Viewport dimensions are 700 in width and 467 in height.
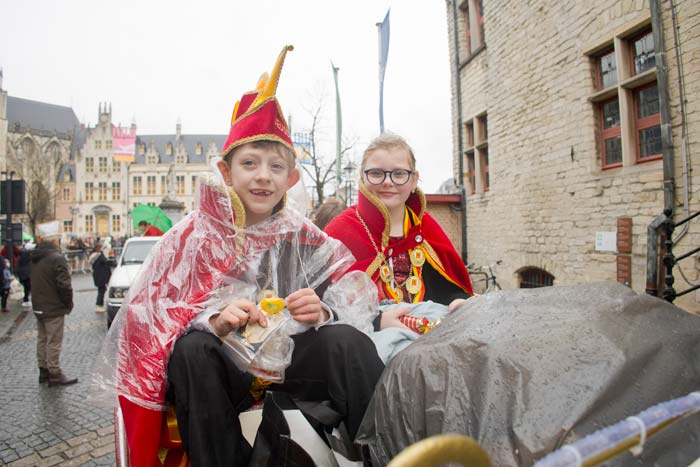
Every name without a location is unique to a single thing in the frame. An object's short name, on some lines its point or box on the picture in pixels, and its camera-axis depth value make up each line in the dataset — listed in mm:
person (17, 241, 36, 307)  10789
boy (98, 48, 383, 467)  1493
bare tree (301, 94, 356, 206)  20234
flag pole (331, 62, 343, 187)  13109
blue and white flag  11334
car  7031
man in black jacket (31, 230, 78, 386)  5023
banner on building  55628
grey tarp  919
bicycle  8961
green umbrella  13406
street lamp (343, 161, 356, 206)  15511
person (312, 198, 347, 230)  4594
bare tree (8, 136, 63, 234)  31255
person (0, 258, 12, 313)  10469
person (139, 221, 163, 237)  10962
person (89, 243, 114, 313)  9914
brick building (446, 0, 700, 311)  5375
